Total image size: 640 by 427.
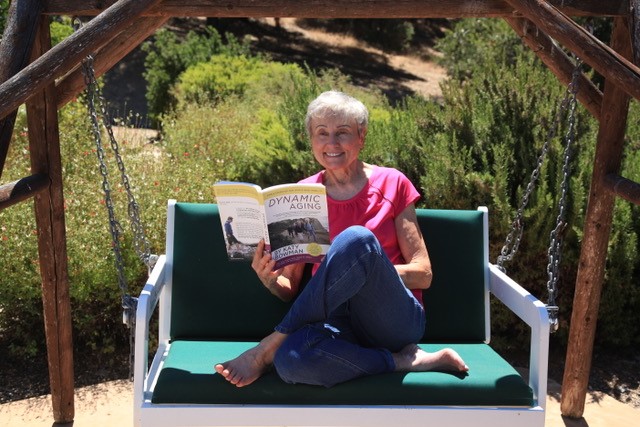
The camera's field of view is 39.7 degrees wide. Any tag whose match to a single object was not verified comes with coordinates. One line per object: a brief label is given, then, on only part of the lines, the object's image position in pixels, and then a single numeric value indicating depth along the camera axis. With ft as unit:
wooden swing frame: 11.75
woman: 10.68
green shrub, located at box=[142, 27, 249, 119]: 43.14
